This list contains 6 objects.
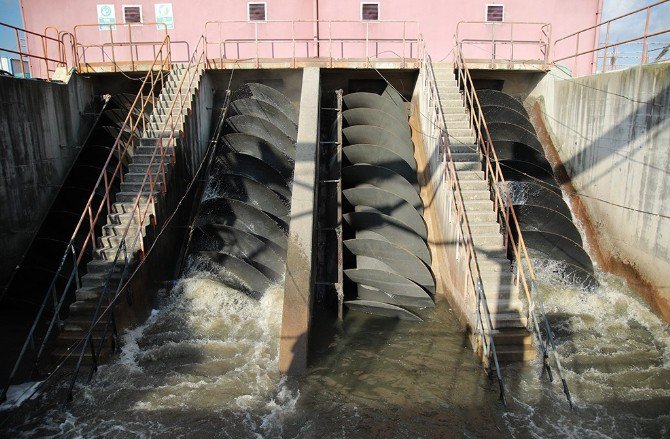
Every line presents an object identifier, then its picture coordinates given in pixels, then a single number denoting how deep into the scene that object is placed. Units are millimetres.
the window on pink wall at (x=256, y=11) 15445
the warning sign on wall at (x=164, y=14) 15492
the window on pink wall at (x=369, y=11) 15461
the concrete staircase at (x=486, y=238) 8008
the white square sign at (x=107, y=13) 15484
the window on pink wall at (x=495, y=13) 15672
